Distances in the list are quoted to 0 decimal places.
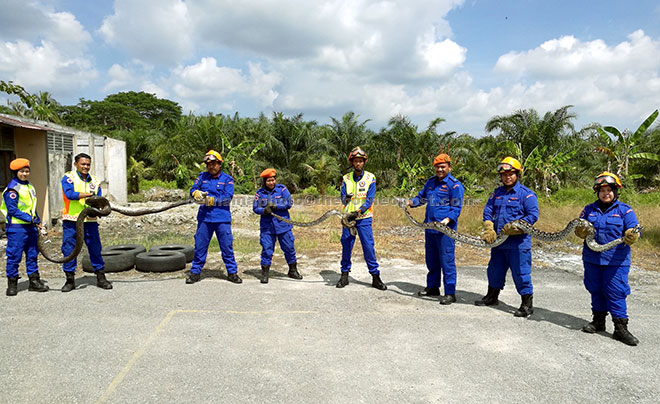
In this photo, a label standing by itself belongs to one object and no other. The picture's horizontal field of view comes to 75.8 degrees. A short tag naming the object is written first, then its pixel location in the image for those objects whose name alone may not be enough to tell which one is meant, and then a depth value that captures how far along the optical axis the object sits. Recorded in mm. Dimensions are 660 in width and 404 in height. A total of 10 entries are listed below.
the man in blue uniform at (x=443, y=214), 5379
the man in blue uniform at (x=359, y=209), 5910
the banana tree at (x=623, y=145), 14760
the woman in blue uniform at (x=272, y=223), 6434
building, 10430
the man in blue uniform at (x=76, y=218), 5652
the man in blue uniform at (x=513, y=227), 4844
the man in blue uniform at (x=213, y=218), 6152
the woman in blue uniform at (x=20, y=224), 5484
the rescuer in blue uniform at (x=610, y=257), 4176
